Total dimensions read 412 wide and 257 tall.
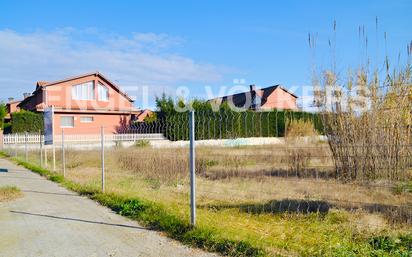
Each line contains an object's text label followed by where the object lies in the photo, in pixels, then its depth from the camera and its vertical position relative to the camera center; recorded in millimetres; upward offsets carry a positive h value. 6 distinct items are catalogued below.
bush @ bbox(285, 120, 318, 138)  15323 -221
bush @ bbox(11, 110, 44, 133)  28312 +394
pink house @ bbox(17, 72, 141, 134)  31406 +2134
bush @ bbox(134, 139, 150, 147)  15238 -796
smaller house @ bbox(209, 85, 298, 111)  41375 +3405
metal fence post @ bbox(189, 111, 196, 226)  4402 -632
